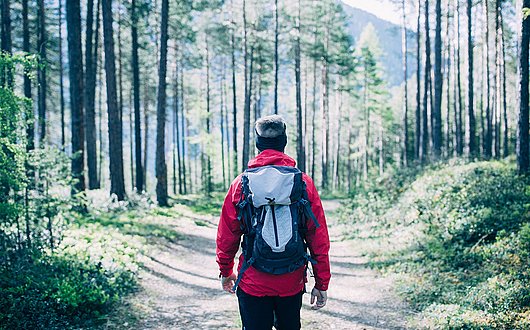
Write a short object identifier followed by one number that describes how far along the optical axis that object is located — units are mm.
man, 3246
